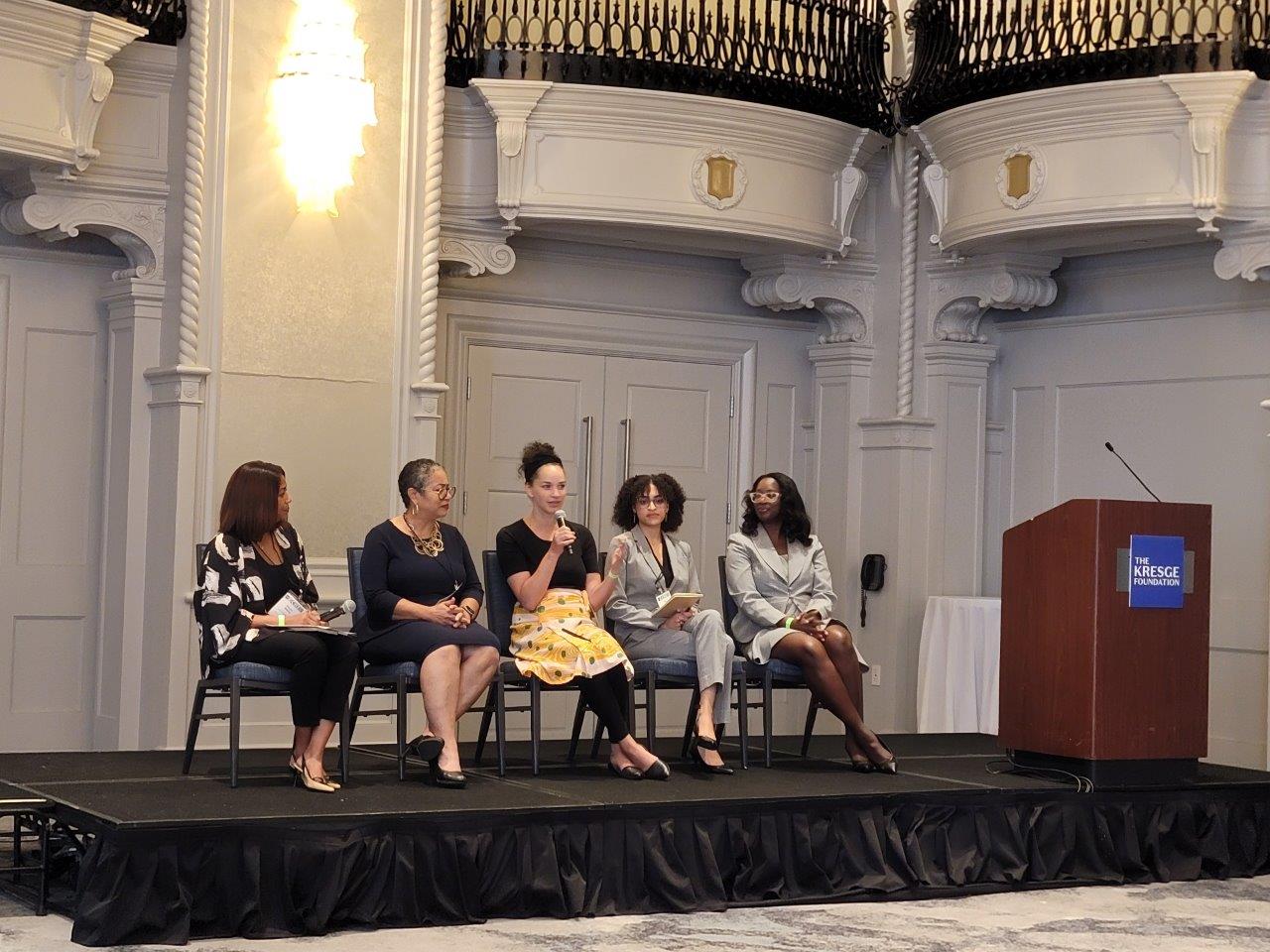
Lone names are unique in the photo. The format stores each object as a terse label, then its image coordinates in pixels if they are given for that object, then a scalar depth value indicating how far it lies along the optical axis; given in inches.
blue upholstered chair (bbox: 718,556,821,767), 249.8
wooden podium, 234.2
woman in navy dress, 221.3
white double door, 331.6
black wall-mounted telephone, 344.8
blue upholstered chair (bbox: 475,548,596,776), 232.4
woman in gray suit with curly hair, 244.5
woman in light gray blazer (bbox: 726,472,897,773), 245.8
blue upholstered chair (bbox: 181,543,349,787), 213.2
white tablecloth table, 325.7
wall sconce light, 279.6
